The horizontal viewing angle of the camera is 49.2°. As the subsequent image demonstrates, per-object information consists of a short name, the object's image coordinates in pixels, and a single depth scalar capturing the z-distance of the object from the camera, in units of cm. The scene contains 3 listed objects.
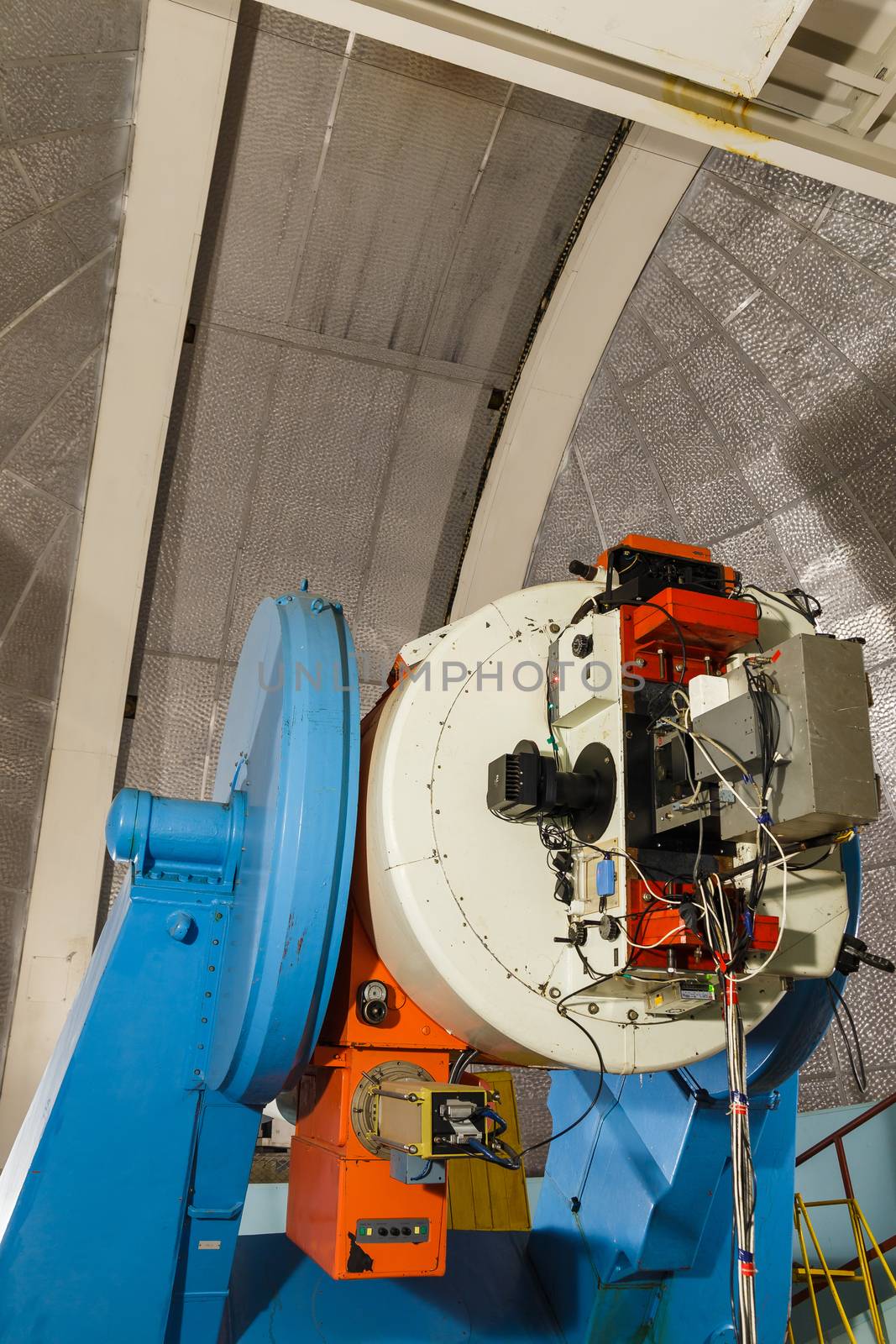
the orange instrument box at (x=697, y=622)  176
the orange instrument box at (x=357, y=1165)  180
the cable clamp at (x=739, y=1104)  148
